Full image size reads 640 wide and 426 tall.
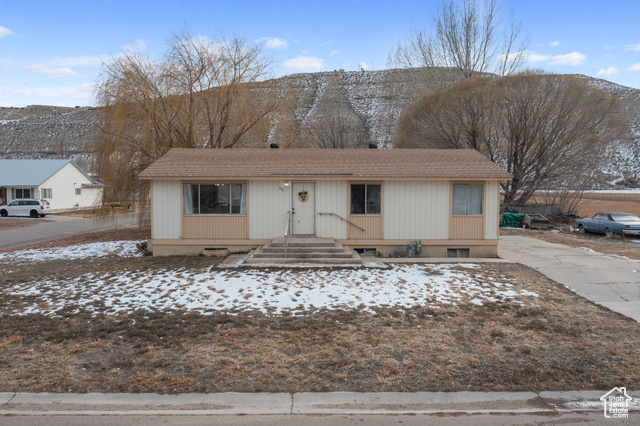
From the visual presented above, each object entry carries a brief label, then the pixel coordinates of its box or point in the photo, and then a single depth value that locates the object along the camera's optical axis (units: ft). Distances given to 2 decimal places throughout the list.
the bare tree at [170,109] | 60.13
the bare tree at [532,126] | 92.63
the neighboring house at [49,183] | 125.39
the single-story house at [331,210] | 46.91
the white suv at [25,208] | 113.80
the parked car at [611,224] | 64.34
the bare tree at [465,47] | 127.34
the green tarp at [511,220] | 80.89
